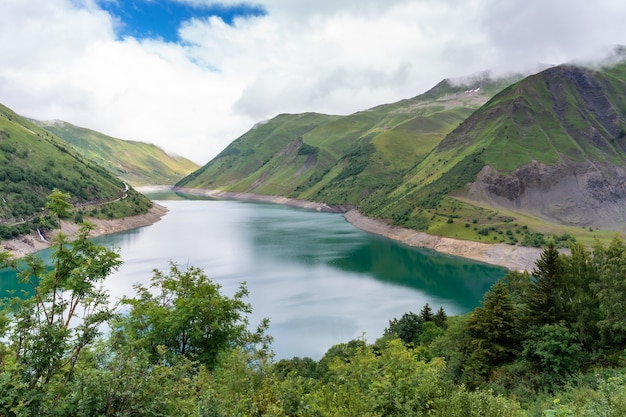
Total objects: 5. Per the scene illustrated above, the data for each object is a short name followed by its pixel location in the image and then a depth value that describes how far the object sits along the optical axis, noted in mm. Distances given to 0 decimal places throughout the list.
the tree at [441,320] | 50088
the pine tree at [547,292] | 31922
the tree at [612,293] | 28922
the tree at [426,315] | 51100
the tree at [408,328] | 47688
